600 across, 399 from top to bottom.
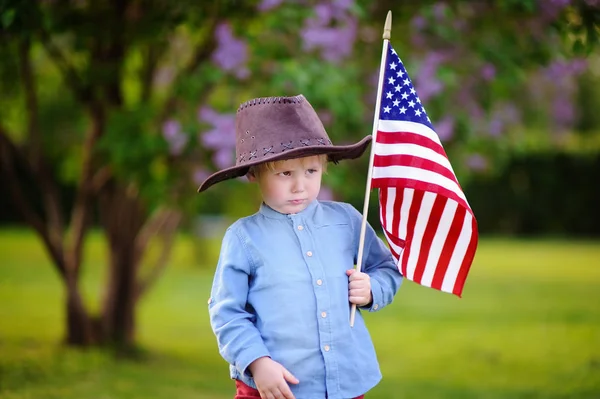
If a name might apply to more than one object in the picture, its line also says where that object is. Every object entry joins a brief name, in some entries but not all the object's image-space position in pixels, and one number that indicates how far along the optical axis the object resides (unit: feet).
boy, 8.88
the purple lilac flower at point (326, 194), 26.89
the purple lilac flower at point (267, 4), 18.12
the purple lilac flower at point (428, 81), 22.00
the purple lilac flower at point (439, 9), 18.46
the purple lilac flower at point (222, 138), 20.06
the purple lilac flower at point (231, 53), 20.56
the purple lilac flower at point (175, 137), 21.18
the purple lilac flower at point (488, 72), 21.97
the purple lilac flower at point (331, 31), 19.01
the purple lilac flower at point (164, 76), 31.83
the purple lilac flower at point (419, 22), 20.70
